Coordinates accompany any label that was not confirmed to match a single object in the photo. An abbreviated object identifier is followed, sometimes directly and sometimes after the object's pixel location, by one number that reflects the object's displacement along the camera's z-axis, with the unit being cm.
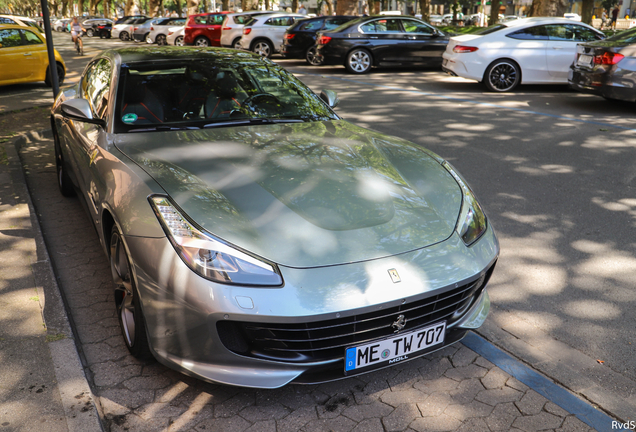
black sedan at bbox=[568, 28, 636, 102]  898
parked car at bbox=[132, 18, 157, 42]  3353
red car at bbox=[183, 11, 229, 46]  2230
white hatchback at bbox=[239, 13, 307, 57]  1962
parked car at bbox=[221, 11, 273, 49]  2053
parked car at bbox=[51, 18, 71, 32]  5846
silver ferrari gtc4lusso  239
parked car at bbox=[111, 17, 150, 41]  3712
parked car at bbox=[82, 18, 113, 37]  4232
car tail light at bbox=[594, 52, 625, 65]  903
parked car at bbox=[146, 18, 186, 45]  2808
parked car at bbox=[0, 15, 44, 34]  1348
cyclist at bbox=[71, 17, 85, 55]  2334
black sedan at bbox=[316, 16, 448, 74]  1550
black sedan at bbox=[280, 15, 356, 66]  1783
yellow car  1269
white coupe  1155
